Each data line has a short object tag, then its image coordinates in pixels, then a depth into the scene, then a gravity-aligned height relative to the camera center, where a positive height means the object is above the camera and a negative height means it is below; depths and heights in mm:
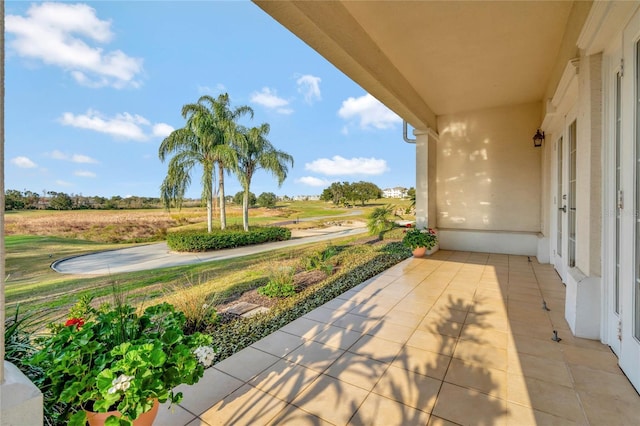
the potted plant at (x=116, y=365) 953 -591
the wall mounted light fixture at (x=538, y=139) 4528 +1223
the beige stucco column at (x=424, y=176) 5336 +703
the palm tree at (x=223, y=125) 9383 +3084
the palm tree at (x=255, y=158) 9859 +2083
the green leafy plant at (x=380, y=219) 7547 -201
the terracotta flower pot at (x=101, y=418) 1016 -770
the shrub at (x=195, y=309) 2434 -883
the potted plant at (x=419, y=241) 5074 -554
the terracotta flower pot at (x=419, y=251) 5095 -736
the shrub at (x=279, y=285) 3303 -901
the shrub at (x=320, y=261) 4309 -851
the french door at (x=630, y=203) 1562 +48
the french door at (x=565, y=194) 3160 +227
